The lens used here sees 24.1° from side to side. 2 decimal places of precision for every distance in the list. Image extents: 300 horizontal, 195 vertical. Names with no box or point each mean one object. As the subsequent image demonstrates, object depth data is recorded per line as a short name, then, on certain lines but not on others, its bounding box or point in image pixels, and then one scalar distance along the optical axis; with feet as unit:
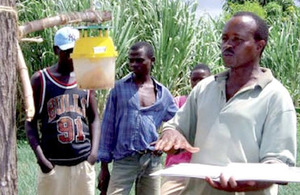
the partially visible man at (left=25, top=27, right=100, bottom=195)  14.17
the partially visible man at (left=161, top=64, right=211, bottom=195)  14.73
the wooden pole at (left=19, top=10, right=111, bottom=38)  7.86
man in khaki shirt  9.46
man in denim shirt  15.49
